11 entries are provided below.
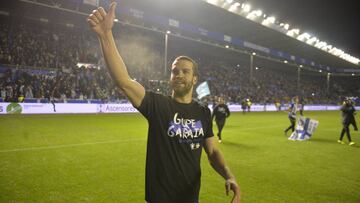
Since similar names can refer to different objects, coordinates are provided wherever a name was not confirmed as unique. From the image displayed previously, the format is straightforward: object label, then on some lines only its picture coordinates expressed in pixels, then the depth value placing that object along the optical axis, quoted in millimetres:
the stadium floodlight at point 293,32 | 40875
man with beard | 2578
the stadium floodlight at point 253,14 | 33031
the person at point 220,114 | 13539
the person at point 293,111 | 15797
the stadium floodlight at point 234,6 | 29938
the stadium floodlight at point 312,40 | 45156
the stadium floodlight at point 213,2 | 27859
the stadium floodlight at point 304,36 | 43000
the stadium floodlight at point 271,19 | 35844
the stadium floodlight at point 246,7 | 31516
